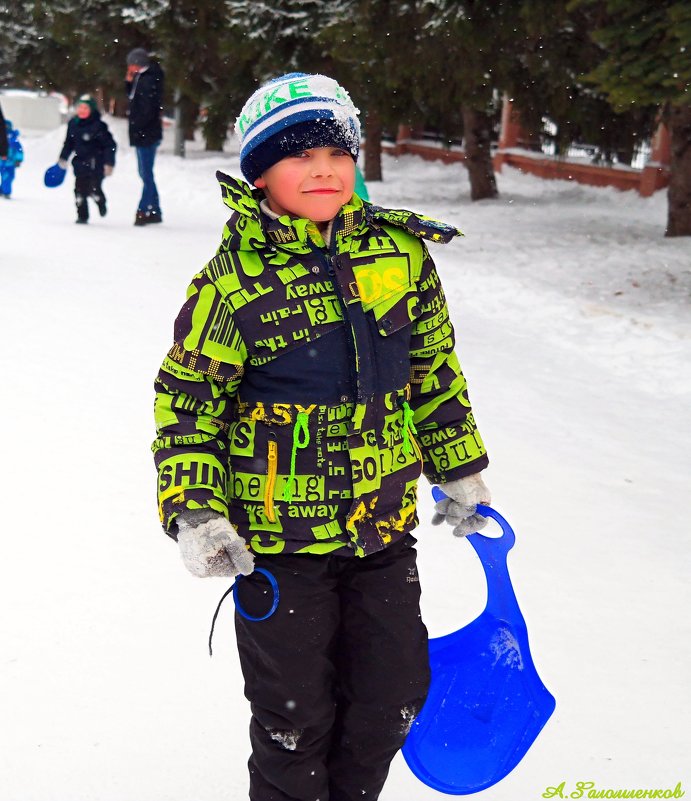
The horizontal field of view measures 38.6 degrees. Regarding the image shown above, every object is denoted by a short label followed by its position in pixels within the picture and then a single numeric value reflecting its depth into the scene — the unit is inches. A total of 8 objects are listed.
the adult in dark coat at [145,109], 448.8
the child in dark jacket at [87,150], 453.1
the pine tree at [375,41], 454.9
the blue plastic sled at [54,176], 425.1
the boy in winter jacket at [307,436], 77.4
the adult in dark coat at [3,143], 321.6
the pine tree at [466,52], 414.0
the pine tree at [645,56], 292.7
